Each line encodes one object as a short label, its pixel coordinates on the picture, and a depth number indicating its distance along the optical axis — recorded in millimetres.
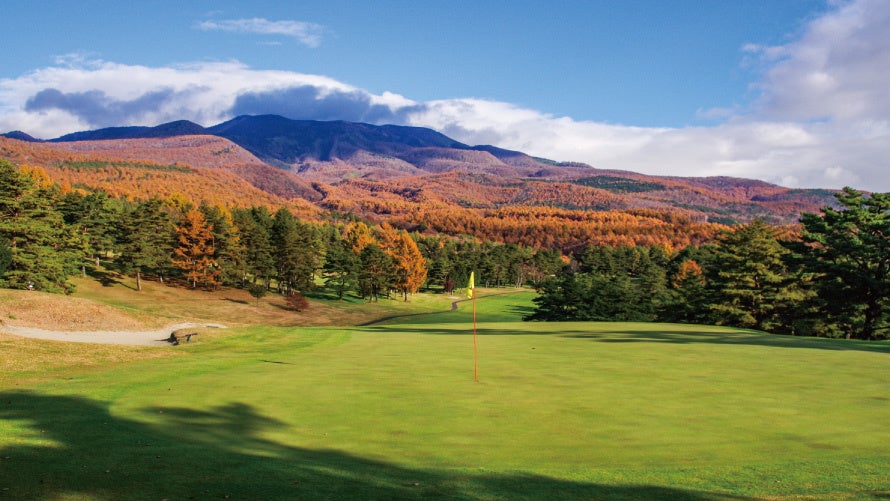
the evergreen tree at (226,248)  79312
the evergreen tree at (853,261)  44031
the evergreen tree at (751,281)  53156
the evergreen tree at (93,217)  75625
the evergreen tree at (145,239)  70375
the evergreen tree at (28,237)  51906
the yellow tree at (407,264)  101375
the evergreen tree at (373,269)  94312
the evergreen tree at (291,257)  85188
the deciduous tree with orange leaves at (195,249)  76688
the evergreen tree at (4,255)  45812
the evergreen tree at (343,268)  92000
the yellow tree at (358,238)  111375
